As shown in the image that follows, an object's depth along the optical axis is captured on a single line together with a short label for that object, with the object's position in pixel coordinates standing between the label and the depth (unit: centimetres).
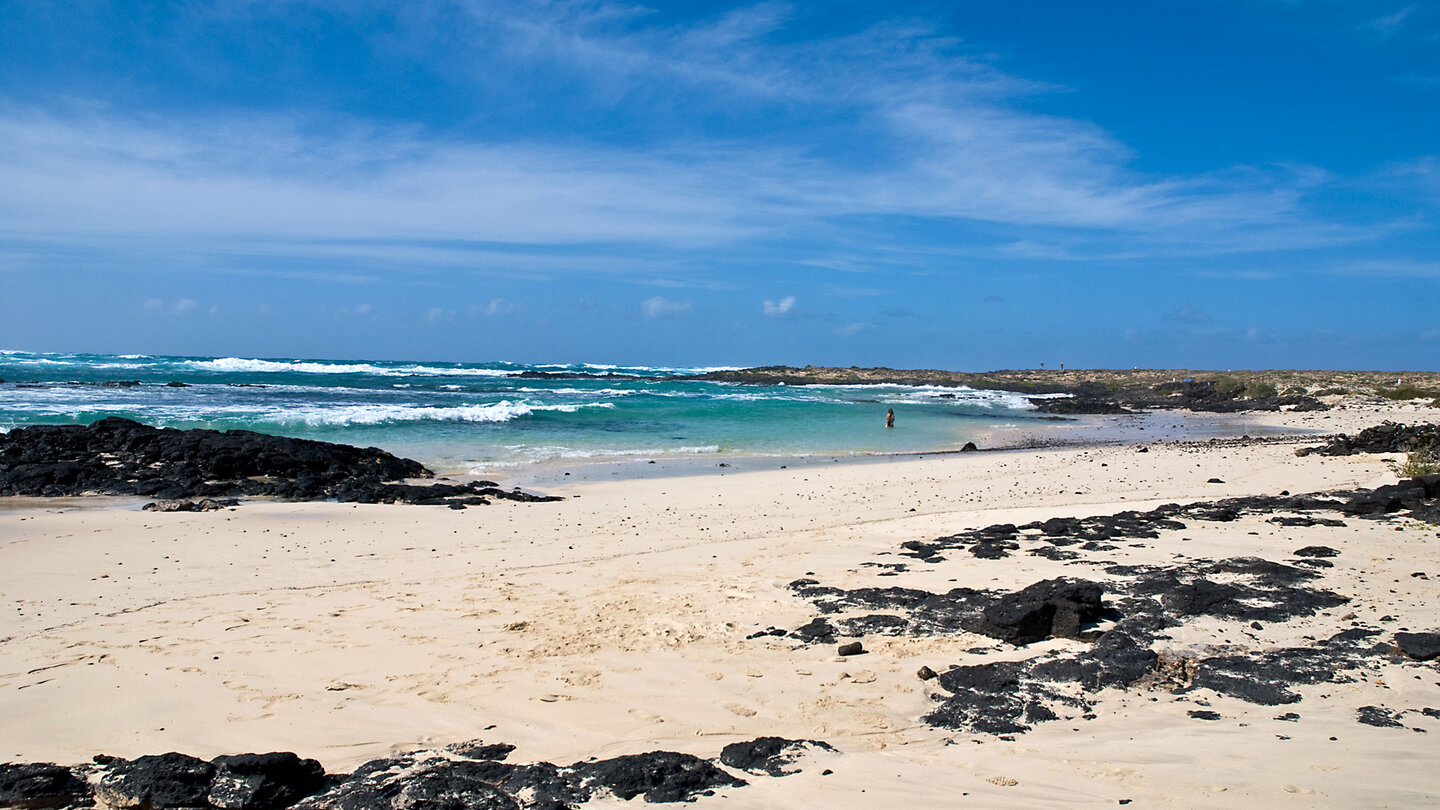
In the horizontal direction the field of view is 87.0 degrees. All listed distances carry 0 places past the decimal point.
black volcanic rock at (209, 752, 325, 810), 341
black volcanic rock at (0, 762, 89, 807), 344
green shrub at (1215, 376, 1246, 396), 4956
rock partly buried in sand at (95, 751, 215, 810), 345
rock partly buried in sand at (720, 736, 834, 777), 376
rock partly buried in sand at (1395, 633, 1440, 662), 471
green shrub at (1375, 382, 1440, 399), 3850
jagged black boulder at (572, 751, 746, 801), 352
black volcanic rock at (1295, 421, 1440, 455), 1569
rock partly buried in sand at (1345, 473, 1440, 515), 920
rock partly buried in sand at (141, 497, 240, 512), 1184
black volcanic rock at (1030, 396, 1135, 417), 4238
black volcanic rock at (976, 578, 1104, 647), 545
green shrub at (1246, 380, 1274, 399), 4684
